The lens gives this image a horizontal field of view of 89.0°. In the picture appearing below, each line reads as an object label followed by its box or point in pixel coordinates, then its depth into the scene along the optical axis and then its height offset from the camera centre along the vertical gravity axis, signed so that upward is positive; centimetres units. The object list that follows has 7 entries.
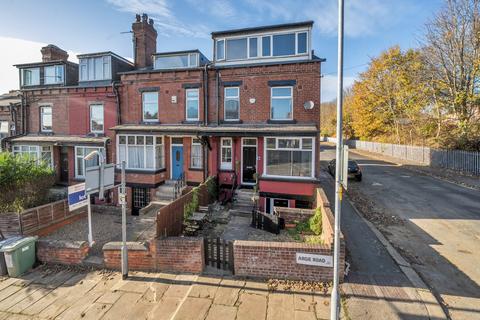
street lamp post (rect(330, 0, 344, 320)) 475 -41
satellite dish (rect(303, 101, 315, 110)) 1267 +231
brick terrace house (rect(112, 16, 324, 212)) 1240 +190
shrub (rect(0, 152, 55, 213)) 1088 -159
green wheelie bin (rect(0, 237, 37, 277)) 708 -315
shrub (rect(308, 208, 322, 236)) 915 -281
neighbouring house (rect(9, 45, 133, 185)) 1609 +273
